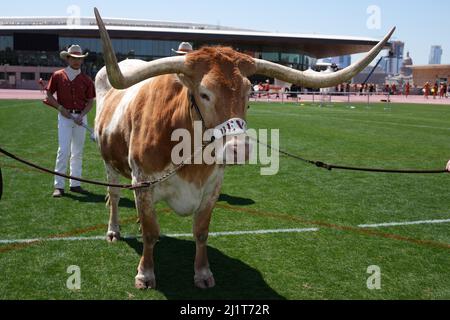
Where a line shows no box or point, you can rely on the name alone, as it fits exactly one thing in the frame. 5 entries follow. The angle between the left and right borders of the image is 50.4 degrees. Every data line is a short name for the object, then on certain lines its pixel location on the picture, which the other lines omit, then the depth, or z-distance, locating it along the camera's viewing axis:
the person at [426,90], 56.29
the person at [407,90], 59.67
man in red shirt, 7.71
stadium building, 74.00
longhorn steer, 3.71
